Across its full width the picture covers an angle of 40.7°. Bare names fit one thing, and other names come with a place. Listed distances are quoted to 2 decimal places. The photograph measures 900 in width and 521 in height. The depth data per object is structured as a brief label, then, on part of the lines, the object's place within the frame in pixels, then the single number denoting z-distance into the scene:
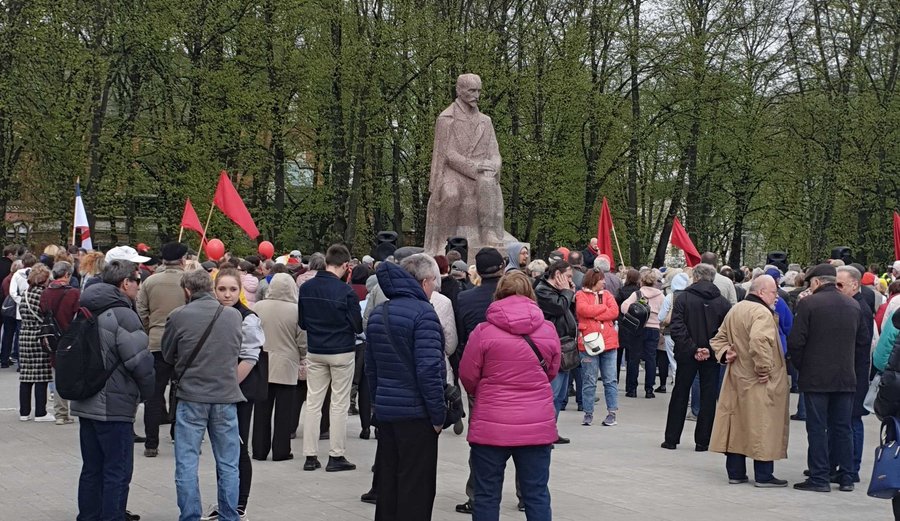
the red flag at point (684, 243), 20.50
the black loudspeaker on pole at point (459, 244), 18.98
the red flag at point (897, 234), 24.49
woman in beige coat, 11.75
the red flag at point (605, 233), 22.45
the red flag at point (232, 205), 20.16
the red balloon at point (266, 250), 18.88
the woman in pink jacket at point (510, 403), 7.66
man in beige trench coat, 10.81
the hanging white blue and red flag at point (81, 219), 23.25
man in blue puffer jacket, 7.86
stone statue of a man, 20.61
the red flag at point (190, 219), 21.03
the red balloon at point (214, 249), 16.30
